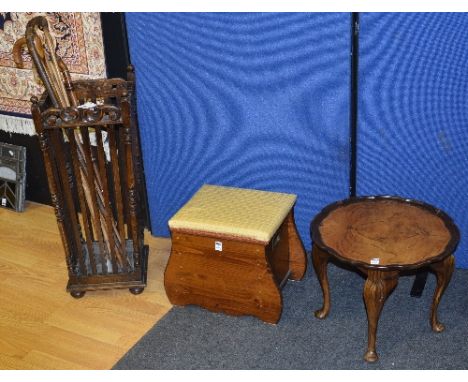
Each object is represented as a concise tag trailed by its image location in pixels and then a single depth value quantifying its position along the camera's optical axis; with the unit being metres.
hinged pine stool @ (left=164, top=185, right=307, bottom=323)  2.97
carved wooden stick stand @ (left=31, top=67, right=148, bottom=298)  2.95
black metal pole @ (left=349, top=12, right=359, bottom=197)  3.00
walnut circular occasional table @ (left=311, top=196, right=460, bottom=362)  2.68
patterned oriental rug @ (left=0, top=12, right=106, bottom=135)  3.46
